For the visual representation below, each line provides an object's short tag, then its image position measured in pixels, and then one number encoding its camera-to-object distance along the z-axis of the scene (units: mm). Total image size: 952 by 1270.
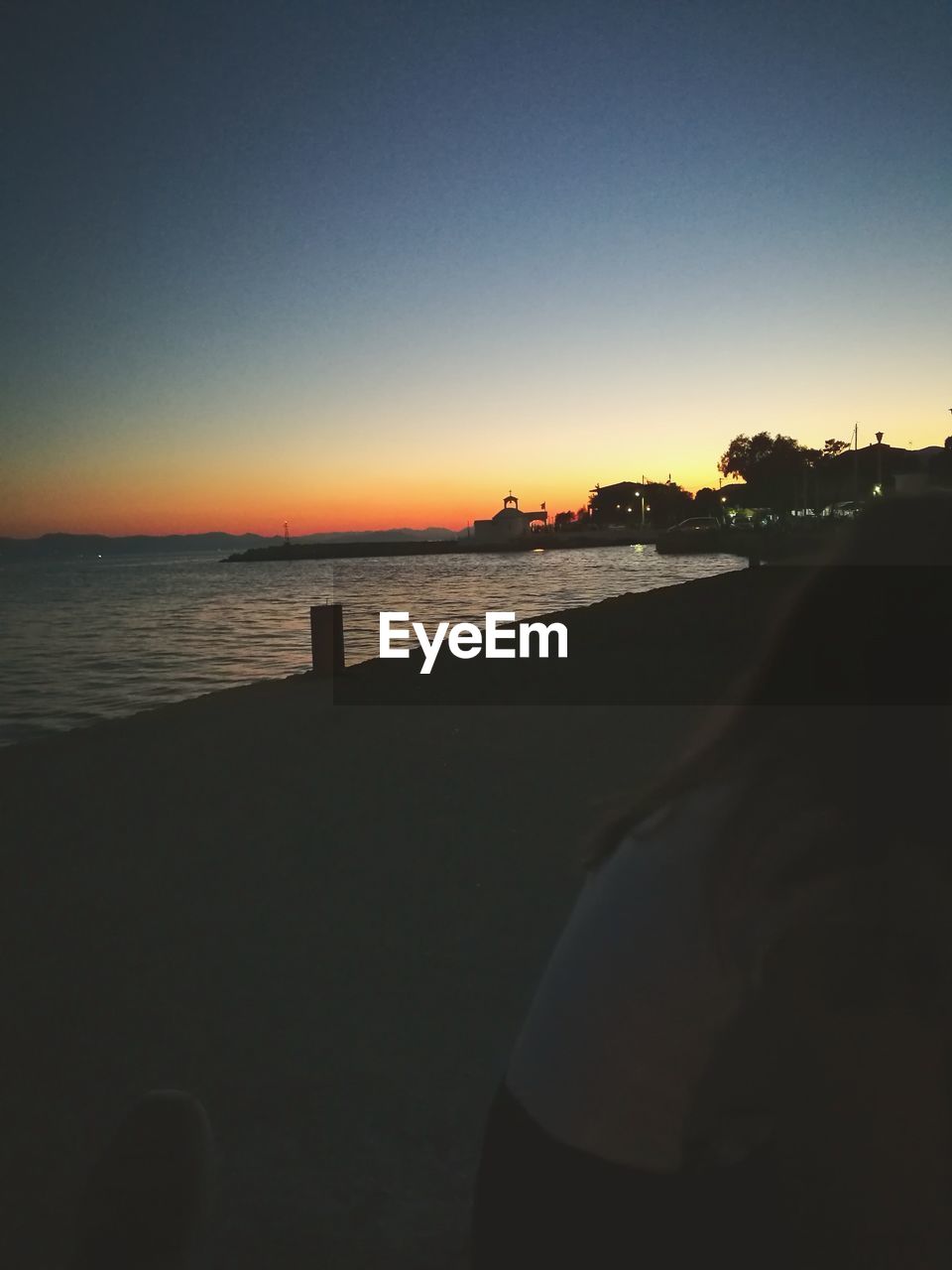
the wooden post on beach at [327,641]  11258
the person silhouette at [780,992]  1028
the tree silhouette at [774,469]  93938
